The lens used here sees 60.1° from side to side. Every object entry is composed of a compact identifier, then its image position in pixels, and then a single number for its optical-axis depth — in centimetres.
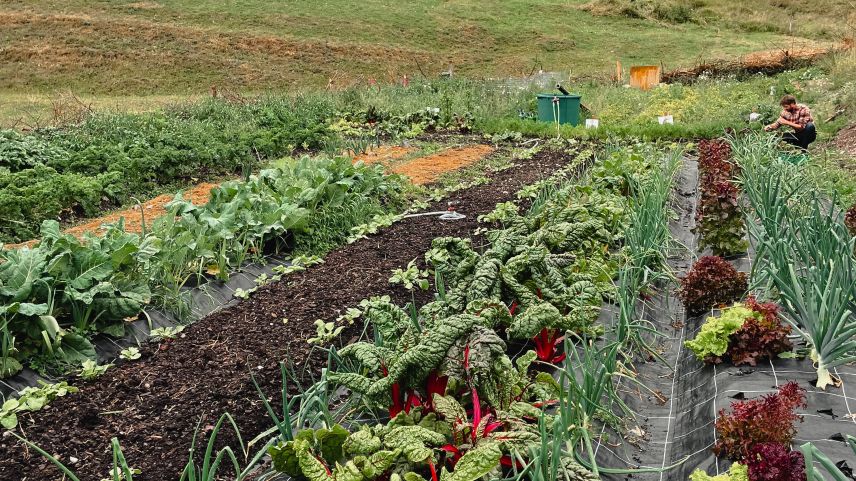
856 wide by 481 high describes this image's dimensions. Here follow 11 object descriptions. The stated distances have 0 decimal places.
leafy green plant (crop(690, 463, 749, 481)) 283
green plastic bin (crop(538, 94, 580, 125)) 1450
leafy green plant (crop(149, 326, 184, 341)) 482
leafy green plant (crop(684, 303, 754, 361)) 395
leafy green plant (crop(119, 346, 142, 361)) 454
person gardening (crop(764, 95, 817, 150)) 1068
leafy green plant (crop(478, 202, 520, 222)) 712
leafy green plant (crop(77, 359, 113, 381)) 427
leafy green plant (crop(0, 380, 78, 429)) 376
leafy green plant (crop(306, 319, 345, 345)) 460
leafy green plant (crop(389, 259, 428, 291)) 559
